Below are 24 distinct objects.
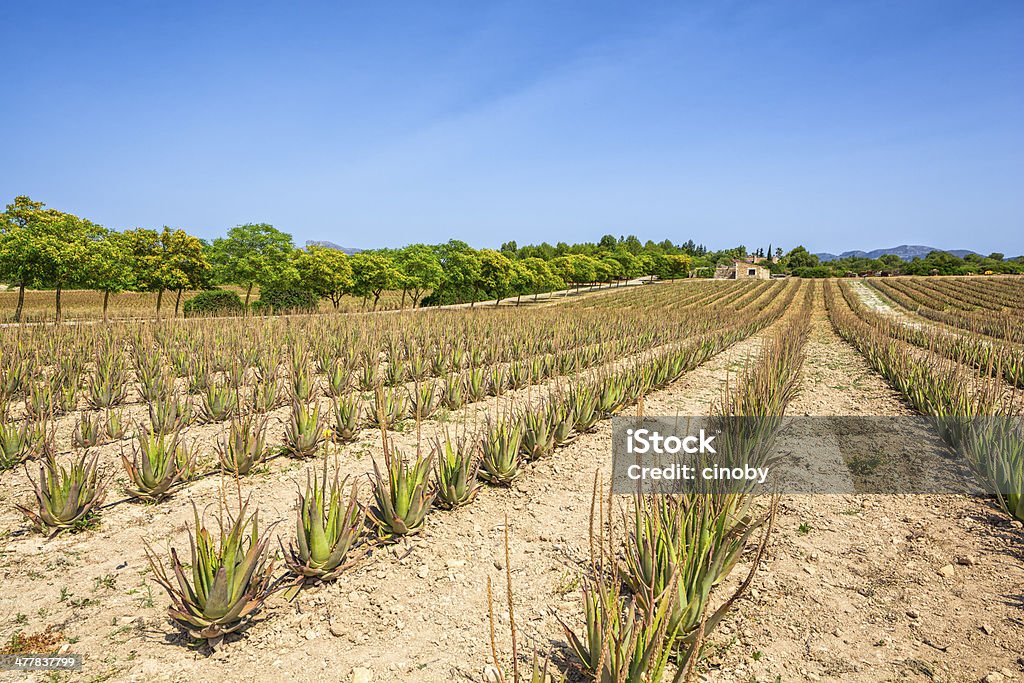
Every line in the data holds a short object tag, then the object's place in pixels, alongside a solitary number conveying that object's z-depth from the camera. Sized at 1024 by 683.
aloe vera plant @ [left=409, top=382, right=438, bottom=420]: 6.74
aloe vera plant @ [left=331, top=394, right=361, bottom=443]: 5.78
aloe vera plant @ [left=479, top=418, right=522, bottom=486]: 4.64
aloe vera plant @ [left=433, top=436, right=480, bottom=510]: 4.15
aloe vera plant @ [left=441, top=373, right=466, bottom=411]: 7.30
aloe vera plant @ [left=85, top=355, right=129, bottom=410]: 6.82
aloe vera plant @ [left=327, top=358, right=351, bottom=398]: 7.32
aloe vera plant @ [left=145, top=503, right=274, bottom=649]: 2.53
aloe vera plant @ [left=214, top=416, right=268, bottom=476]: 4.64
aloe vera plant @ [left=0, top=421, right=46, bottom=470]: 4.79
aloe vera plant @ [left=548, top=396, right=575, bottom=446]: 5.60
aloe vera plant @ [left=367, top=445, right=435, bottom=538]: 3.68
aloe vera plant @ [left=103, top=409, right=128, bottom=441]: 5.45
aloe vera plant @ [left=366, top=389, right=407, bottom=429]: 6.22
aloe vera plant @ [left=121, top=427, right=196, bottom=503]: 4.13
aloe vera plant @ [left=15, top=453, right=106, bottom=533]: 3.67
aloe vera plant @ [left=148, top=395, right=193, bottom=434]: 5.55
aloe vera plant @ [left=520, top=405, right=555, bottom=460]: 5.23
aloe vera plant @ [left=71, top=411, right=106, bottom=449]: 5.14
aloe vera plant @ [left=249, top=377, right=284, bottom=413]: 6.64
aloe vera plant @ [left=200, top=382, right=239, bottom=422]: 6.39
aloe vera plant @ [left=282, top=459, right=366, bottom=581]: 3.07
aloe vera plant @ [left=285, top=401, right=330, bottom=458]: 5.18
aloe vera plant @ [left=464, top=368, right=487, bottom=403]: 7.55
